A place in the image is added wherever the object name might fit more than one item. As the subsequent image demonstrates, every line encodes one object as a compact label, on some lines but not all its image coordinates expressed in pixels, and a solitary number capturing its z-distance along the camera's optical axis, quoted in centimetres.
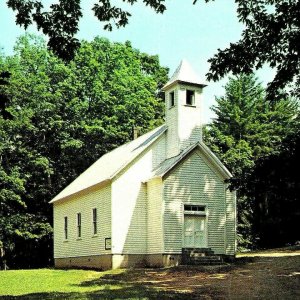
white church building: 2766
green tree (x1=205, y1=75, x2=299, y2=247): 4600
